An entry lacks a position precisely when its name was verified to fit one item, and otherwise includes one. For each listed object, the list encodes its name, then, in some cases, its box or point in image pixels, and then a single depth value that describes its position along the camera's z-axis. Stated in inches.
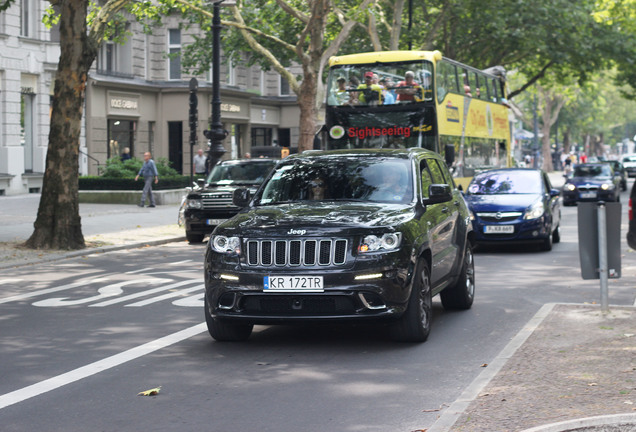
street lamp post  987.9
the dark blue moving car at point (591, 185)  1382.9
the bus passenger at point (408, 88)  917.8
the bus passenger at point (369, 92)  935.0
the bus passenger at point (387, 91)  928.3
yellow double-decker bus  914.1
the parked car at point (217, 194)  802.2
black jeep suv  323.6
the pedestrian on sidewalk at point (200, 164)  1396.4
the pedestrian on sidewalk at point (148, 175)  1227.2
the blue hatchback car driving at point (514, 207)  701.9
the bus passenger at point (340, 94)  943.5
